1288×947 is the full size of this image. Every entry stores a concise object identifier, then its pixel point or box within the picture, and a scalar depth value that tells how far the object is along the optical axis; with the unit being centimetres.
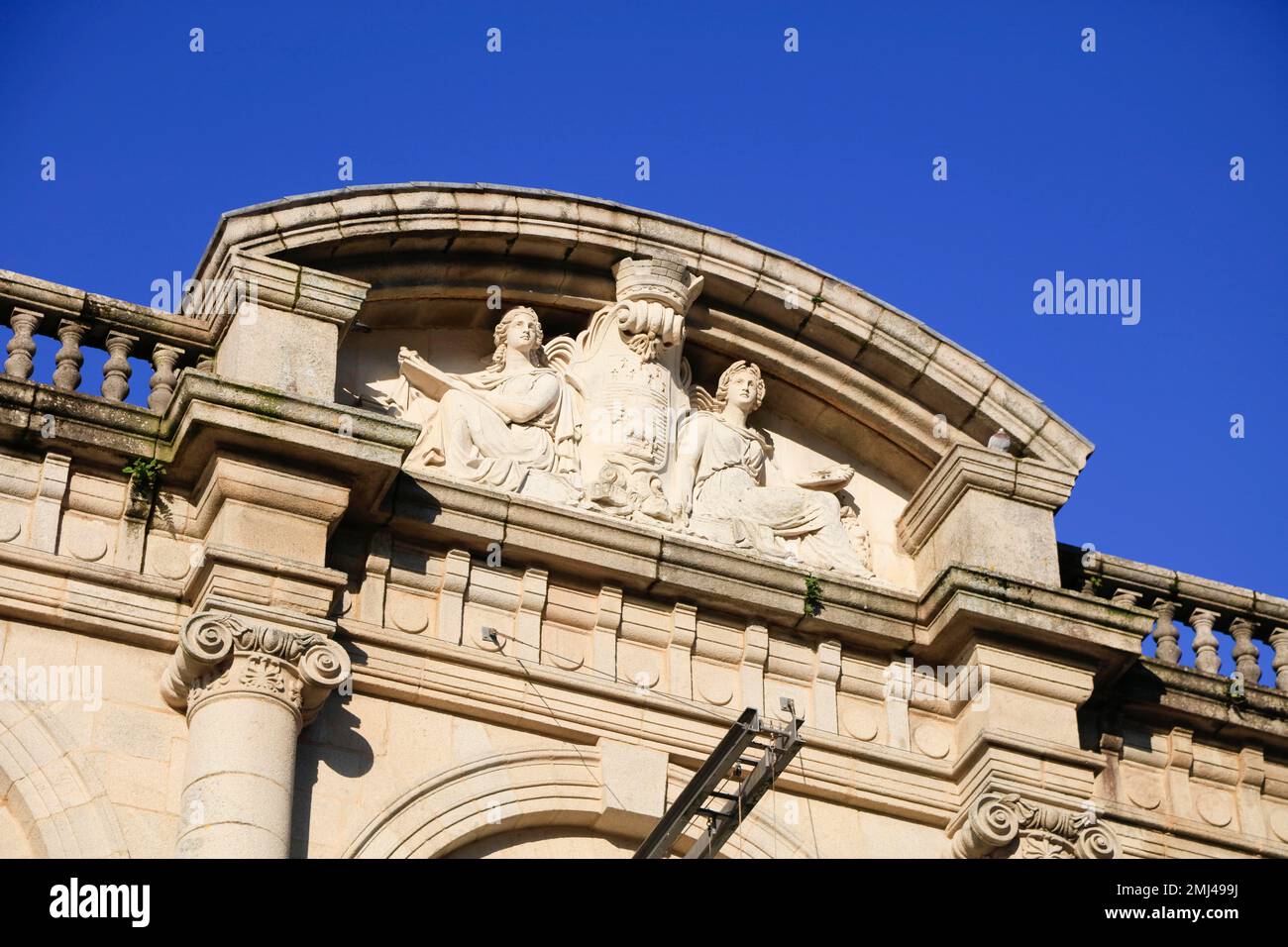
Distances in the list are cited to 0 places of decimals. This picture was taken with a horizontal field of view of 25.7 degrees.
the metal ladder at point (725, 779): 1539
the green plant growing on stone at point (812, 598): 1805
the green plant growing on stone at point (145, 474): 1680
